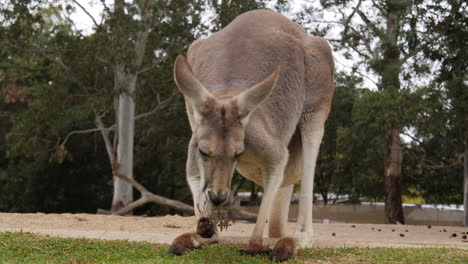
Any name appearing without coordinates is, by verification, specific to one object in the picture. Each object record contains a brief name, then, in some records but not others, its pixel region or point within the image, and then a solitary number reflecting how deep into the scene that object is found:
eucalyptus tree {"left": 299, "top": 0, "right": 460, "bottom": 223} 14.34
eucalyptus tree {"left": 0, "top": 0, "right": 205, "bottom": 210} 17.50
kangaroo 4.47
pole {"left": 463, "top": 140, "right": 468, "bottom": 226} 17.81
